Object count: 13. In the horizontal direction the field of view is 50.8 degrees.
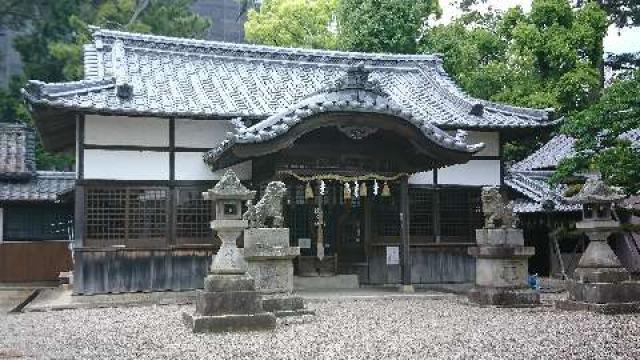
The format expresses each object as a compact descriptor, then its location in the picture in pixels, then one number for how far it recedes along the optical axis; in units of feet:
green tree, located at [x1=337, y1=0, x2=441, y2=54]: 109.60
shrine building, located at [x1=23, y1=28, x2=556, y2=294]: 54.54
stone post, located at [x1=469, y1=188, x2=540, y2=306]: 48.34
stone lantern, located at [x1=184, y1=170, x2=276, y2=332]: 36.99
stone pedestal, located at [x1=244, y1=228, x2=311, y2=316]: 41.16
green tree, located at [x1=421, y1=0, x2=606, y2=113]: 95.96
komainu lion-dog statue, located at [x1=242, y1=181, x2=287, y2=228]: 41.86
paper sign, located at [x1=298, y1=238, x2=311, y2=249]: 62.80
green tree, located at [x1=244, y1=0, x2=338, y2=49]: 125.80
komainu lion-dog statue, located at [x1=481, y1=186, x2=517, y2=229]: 49.37
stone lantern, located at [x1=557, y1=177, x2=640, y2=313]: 44.06
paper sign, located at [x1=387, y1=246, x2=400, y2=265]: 64.08
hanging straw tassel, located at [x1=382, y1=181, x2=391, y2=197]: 58.70
